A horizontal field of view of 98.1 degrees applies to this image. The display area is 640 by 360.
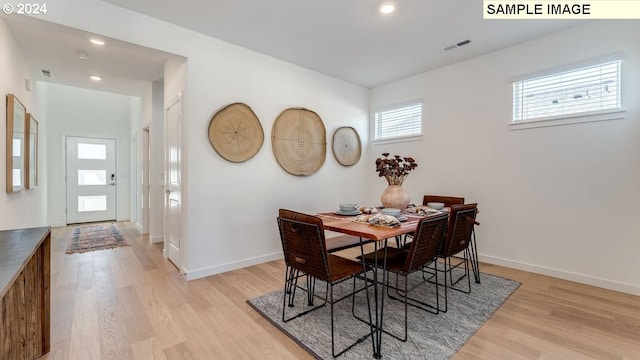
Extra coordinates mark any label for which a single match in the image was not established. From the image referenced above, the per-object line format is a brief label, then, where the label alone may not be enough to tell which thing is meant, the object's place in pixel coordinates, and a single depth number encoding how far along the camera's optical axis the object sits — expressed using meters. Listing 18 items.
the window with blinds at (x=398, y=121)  4.21
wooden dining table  1.71
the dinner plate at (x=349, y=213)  2.50
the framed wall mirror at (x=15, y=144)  2.63
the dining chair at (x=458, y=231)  2.30
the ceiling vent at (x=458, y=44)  3.10
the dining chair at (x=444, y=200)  3.18
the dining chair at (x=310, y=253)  1.69
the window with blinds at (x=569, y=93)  2.67
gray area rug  1.73
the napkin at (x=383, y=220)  1.99
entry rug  4.20
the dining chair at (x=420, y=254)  1.84
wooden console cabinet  1.23
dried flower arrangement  2.59
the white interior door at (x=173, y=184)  3.14
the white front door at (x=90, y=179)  6.12
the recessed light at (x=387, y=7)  2.43
